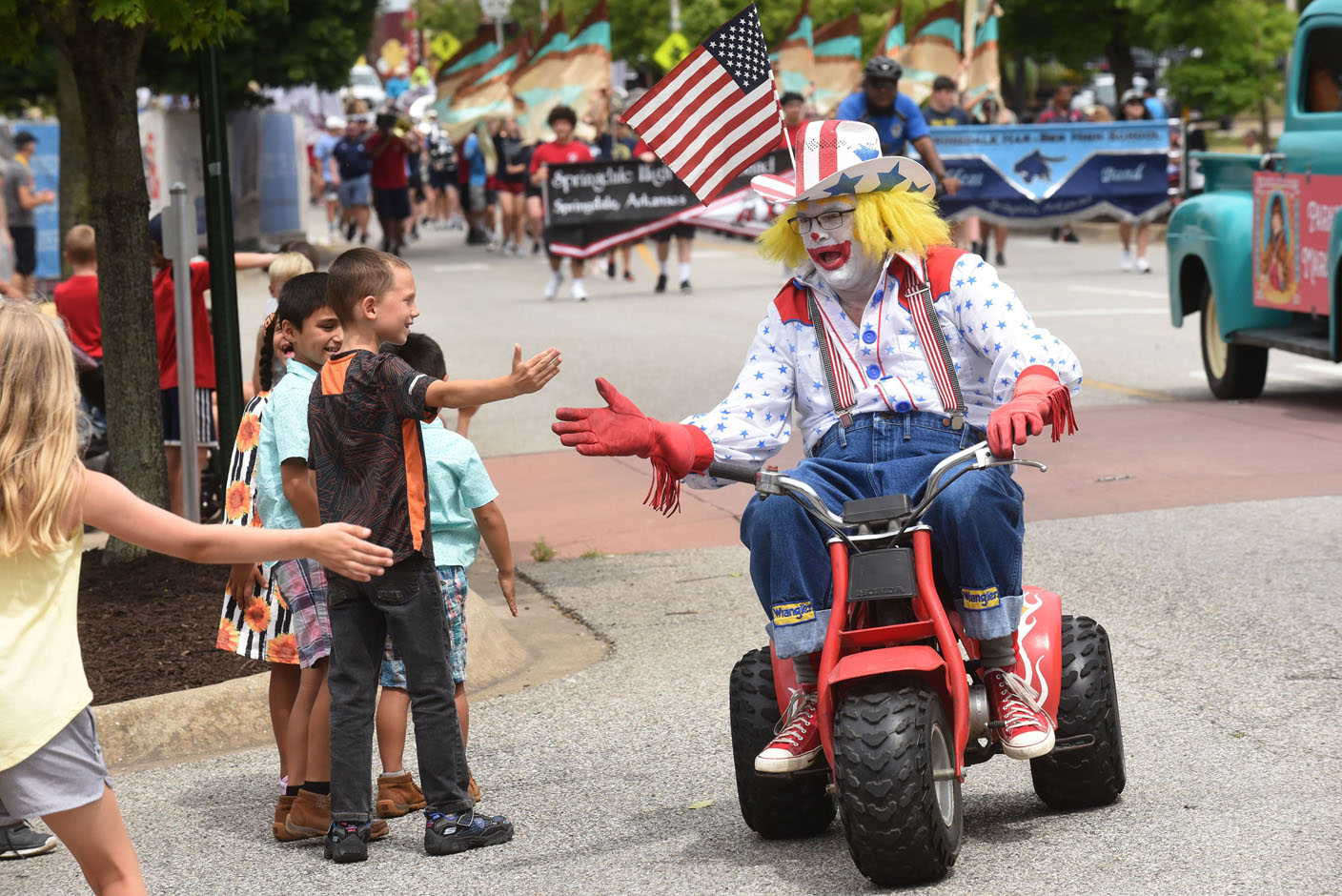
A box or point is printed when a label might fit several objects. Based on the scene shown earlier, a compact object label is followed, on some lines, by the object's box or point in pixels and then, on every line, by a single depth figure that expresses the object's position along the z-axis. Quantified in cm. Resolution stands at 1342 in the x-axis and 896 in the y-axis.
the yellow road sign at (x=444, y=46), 11366
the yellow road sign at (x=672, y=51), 6257
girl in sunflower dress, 922
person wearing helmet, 2500
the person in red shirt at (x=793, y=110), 3635
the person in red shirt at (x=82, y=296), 1674
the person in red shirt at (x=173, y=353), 1576
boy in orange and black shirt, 817
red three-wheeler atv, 726
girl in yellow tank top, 613
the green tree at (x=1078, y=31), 6559
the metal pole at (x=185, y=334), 1458
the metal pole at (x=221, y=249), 1448
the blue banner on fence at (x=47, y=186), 4386
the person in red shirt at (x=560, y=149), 3717
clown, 772
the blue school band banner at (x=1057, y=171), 3683
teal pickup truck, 1894
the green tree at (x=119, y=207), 1357
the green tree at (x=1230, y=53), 5356
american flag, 965
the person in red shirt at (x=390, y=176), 4633
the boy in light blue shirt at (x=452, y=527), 885
